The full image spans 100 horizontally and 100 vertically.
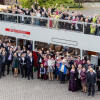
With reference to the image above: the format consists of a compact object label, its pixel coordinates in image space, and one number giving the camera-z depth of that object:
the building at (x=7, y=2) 36.85
